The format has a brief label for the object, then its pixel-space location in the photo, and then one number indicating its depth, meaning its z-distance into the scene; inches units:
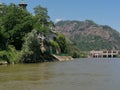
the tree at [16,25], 1687.6
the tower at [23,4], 2177.0
